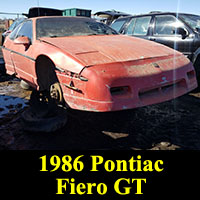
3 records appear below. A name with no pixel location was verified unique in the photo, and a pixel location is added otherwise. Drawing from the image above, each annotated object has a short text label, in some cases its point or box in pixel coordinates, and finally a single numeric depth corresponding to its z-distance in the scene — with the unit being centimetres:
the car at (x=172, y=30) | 431
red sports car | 205
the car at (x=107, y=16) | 1249
